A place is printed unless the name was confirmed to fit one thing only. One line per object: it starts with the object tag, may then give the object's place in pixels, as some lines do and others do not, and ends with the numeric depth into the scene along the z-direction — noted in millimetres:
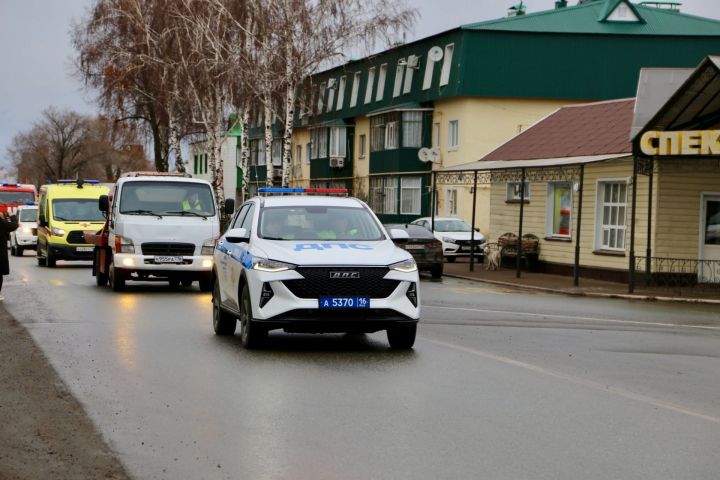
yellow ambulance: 34031
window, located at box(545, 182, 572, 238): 34938
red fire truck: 57188
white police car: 13203
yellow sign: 26047
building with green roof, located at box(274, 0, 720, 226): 54969
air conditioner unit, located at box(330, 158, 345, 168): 68250
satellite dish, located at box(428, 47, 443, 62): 56594
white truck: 23734
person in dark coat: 20312
